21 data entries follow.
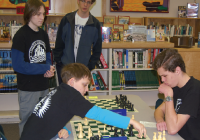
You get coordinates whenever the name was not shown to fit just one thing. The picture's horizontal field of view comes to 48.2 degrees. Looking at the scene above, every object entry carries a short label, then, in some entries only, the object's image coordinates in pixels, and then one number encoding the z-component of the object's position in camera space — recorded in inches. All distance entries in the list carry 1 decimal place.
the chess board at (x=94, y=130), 58.0
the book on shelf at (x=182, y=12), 230.5
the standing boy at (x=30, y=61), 89.6
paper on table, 65.1
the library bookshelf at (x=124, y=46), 140.3
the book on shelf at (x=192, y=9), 228.6
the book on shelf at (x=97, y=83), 151.5
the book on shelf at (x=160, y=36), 151.4
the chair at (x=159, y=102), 85.0
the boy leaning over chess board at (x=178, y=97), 62.1
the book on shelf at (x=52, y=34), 147.4
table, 59.5
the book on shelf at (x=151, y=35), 150.3
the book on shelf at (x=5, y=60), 146.0
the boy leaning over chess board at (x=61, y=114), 53.1
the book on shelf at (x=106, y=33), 147.7
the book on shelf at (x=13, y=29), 139.2
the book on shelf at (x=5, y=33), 151.2
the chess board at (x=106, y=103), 79.7
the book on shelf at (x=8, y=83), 146.9
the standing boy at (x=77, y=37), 115.8
